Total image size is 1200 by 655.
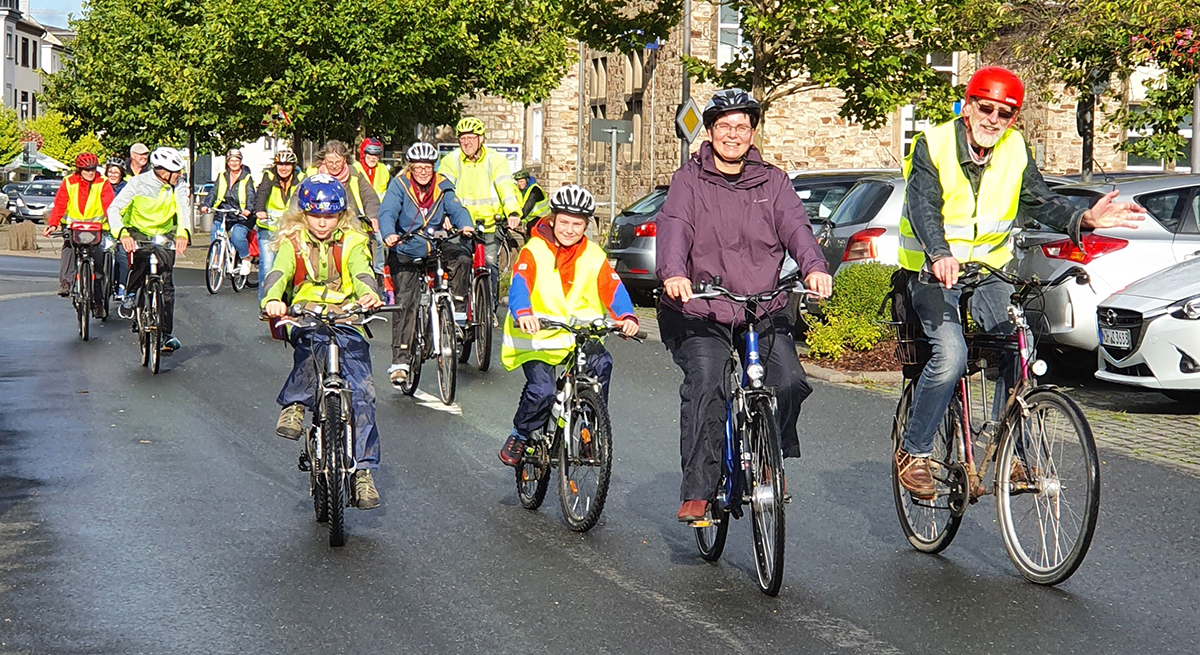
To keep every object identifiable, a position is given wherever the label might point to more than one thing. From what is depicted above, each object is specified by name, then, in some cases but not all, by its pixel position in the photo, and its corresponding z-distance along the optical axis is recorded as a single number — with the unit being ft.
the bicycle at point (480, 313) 42.63
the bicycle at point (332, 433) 22.82
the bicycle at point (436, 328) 37.27
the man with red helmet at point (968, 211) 20.79
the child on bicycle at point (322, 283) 24.32
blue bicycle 19.48
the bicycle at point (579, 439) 23.26
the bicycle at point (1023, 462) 19.42
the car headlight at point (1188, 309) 35.06
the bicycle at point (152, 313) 42.98
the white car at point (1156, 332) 35.14
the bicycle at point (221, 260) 72.18
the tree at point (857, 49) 80.18
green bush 45.16
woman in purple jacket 20.89
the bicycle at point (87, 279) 51.85
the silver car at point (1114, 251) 39.22
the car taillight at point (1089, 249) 39.32
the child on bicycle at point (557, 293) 24.79
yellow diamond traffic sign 89.92
